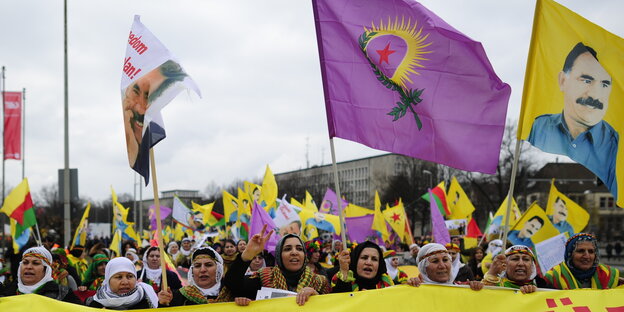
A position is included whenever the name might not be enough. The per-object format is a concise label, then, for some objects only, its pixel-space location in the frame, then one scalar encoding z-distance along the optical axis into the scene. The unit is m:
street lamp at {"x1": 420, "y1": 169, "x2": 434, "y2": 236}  60.42
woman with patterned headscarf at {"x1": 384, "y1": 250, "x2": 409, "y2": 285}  10.81
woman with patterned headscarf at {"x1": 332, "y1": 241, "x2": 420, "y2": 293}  4.86
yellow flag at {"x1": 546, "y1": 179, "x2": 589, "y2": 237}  12.52
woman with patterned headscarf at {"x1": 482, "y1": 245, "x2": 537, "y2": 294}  5.05
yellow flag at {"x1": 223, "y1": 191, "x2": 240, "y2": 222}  21.45
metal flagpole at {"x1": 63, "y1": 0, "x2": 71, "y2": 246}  15.89
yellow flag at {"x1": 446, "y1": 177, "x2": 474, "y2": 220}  22.34
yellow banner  4.30
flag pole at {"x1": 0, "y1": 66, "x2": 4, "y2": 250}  24.22
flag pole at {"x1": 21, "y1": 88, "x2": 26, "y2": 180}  33.88
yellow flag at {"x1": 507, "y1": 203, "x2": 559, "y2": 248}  10.68
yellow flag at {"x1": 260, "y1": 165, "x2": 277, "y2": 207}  17.00
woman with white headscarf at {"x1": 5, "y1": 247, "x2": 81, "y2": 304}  5.20
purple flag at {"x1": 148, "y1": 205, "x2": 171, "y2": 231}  30.12
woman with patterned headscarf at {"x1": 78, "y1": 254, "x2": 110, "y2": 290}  8.10
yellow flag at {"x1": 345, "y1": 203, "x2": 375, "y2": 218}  21.69
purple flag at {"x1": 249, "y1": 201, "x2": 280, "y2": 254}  11.27
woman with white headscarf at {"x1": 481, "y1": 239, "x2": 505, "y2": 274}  10.00
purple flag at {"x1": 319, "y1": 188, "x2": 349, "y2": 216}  26.35
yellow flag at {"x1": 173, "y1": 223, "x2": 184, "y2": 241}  29.30
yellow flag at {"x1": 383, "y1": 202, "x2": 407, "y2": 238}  20.08
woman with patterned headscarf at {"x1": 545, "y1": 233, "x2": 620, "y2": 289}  5.23
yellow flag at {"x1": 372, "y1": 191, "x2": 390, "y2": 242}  17.69
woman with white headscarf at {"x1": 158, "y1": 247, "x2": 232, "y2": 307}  4.68
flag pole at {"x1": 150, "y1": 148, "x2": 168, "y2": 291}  4.38
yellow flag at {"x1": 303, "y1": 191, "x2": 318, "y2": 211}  22.53
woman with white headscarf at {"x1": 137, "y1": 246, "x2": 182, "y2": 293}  8.76
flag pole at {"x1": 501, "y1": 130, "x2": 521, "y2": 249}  4.72
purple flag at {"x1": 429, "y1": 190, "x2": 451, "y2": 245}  13.73
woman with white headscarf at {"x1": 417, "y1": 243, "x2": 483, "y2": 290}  4.77
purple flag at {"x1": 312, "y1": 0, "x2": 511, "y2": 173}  5.64
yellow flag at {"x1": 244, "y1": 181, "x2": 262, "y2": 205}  20.38
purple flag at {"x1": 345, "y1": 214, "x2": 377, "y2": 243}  17.42
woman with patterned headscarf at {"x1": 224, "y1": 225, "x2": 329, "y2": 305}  4.38
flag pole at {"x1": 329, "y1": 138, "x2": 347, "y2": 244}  5.00
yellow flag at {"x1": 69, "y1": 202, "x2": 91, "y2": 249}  15.69
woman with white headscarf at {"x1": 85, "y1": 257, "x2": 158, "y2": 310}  4.62
